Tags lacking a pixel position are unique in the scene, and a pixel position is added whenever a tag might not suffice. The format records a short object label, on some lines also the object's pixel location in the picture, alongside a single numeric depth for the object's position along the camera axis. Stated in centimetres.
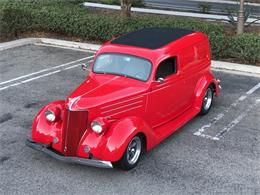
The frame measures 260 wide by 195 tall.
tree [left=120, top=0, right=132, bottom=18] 1491
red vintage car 643
